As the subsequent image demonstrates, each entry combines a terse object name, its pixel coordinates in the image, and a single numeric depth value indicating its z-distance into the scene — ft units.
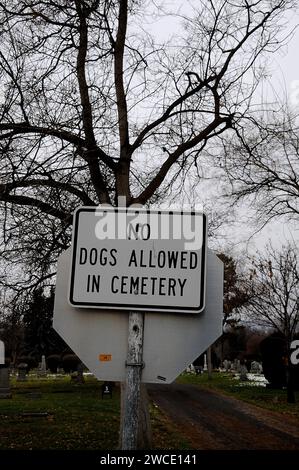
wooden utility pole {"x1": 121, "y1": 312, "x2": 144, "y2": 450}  7.13
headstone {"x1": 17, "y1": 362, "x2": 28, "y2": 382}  114.83
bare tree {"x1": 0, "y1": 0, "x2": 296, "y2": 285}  22.34
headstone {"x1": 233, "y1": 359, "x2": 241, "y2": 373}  162.63
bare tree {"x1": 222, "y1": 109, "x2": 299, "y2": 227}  32.01
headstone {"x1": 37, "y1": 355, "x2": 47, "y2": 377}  140.31
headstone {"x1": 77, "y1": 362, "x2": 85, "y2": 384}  99.45
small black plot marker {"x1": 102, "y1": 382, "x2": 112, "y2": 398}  64.26
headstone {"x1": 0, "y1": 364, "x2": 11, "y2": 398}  66.29
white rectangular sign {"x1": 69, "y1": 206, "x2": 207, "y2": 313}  7.73
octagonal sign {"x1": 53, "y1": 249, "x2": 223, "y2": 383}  7.58
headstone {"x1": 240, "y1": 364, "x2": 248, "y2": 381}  112.37
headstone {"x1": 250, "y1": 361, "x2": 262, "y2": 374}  161.28
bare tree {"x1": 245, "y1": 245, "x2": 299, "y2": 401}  75.77
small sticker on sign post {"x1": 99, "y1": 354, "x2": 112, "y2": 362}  7.61
